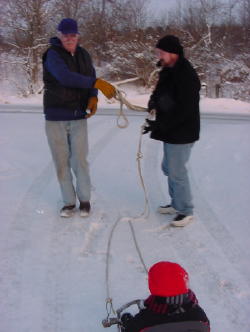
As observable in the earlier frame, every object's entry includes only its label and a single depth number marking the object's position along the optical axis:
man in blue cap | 3.61
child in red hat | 1.90
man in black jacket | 3.46
